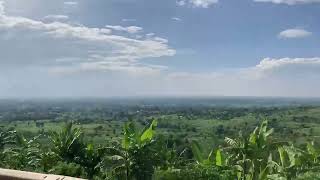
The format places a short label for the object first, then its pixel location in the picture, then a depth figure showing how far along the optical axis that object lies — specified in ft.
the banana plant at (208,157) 27.33
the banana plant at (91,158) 37.40
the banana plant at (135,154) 33.41
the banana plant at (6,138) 45.76
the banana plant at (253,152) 30.98
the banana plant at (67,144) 37.59
